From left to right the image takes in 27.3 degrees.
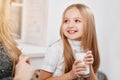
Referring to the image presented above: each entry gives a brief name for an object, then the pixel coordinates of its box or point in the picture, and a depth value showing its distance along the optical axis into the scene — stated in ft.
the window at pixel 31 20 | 6.69
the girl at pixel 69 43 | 4.57
